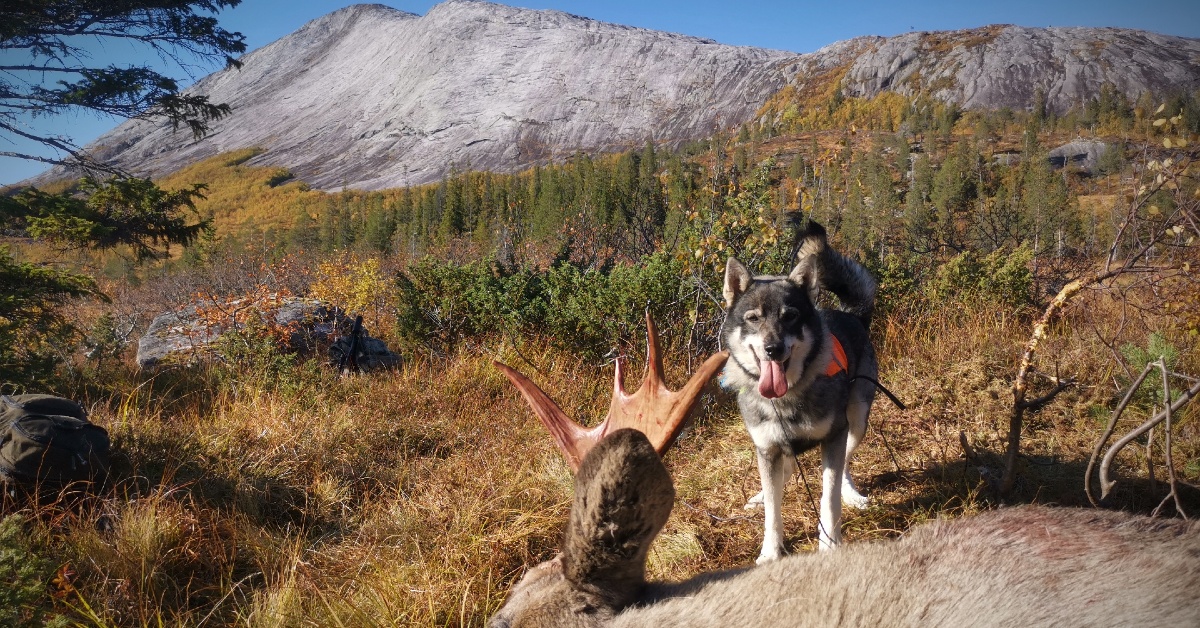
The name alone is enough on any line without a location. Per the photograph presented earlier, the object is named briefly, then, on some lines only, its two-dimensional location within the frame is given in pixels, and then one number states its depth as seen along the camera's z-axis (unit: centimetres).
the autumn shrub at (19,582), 222
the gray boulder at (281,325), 786
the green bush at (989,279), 750
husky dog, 330
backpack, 371
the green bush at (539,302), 682
